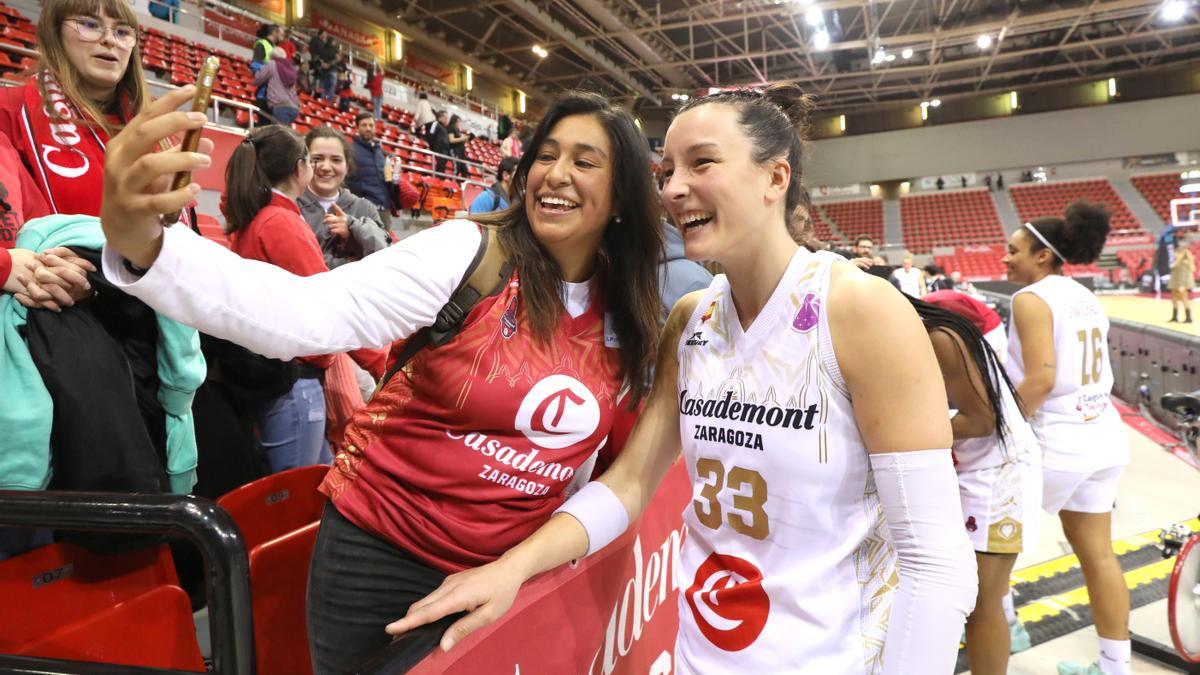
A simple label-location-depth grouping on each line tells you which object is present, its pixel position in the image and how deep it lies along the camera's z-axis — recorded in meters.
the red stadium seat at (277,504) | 1.80
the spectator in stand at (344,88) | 12.88
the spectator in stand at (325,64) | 11.46
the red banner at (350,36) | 15.66
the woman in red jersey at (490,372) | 1.16
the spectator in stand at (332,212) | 3.08
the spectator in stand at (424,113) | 12.17
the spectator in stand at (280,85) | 7.18
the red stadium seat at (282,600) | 1.57
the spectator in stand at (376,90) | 13.34
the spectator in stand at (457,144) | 10.76
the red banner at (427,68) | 18.58
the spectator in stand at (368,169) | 5.21
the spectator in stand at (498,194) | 3.53
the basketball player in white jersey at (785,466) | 1.00
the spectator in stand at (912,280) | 8.14
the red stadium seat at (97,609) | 1.18
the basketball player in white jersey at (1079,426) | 2.49
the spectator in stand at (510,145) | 8.21
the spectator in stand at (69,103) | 1.46
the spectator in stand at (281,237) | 2.14
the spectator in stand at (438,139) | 10.57
